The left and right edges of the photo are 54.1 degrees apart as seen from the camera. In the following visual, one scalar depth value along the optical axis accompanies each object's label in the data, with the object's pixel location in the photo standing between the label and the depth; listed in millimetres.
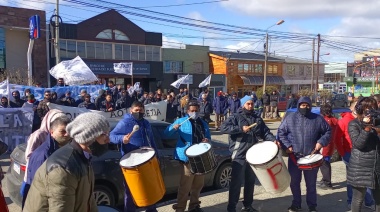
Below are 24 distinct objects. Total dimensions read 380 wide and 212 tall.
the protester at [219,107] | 16797
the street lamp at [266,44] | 30591
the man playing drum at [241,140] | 5305
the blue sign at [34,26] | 21898
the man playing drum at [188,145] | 5305
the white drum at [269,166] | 4762
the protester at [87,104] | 11705
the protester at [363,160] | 4395
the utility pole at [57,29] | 20681
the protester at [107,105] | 12703
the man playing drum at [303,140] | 5312
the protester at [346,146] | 5691
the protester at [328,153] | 6801
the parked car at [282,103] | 31203
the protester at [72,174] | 2447
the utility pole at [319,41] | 36812
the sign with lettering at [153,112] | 12434
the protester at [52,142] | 3494
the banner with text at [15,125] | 9914
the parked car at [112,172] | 5336
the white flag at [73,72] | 15445
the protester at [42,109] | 5551
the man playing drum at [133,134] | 4887
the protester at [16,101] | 11602
